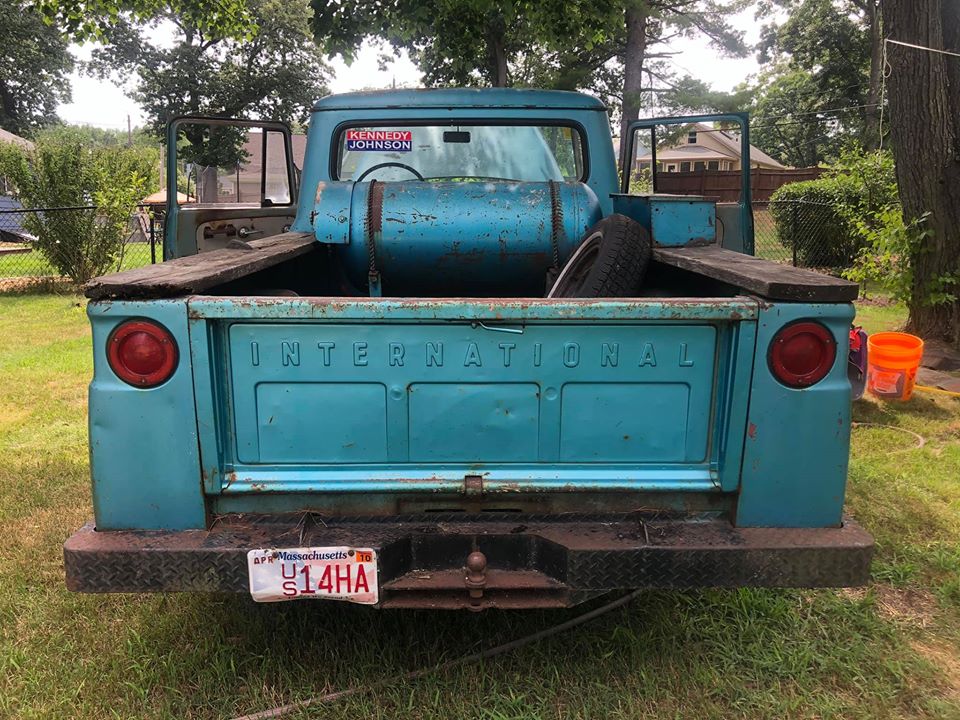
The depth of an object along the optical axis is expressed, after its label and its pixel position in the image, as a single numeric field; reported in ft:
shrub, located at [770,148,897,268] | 27.94
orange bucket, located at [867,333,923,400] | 17.33
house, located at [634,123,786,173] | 178.91
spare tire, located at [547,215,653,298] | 8.86
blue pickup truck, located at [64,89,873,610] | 6.79
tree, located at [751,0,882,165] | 105.09
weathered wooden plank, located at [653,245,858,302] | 6.74
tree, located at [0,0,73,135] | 123.85
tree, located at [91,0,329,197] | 119.85
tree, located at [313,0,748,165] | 27.17
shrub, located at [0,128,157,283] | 36.22
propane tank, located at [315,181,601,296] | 10.73
